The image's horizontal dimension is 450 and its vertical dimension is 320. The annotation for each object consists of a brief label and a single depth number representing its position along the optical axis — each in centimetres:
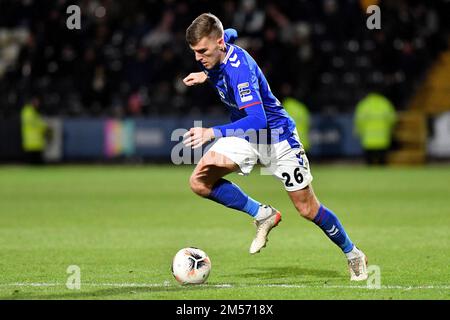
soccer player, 1493
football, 1484
